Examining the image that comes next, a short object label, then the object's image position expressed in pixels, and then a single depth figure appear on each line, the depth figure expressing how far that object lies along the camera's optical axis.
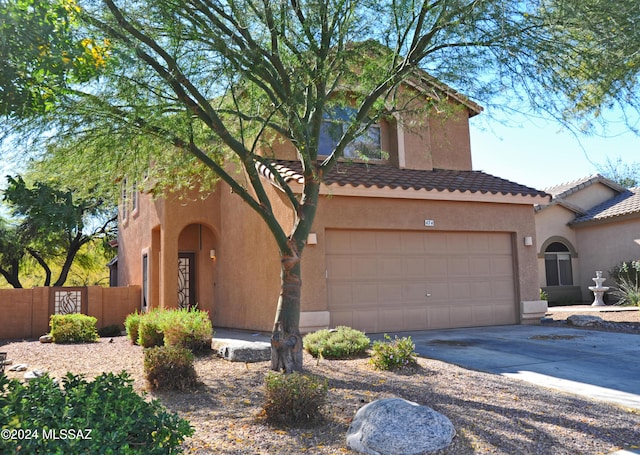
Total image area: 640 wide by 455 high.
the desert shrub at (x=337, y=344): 9.51
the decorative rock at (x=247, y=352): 9.34
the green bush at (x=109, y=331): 16.27
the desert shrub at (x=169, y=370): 7.34
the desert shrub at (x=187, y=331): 10.19
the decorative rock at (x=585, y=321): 14.09
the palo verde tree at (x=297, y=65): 7.66
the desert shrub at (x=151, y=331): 10.91
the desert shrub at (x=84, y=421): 3.27
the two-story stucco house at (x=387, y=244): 12.78
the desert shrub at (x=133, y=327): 12.32
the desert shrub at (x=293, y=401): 5.68
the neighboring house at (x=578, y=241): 22.89
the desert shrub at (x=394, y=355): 8.34
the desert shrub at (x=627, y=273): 21.30
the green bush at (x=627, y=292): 20.06
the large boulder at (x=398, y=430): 4.82
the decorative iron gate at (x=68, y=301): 17.03
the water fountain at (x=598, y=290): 21.64
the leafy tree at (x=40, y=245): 26.11
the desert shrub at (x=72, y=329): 13.92
